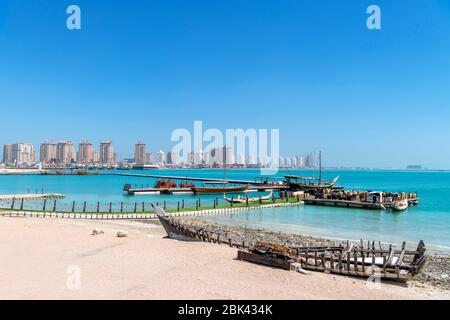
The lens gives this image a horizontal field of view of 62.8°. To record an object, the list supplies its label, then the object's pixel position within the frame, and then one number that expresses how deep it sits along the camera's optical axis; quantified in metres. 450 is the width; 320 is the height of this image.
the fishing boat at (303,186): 69.81
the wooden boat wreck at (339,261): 15.92
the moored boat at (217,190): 74.12
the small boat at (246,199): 50.91
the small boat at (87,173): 165.74
